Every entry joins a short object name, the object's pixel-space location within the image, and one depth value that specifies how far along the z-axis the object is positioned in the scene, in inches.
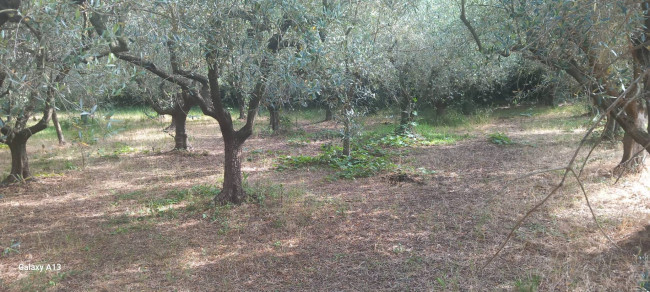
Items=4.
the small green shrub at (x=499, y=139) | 476.1
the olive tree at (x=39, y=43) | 158.6
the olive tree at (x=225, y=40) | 213.0
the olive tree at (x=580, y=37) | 159.2
